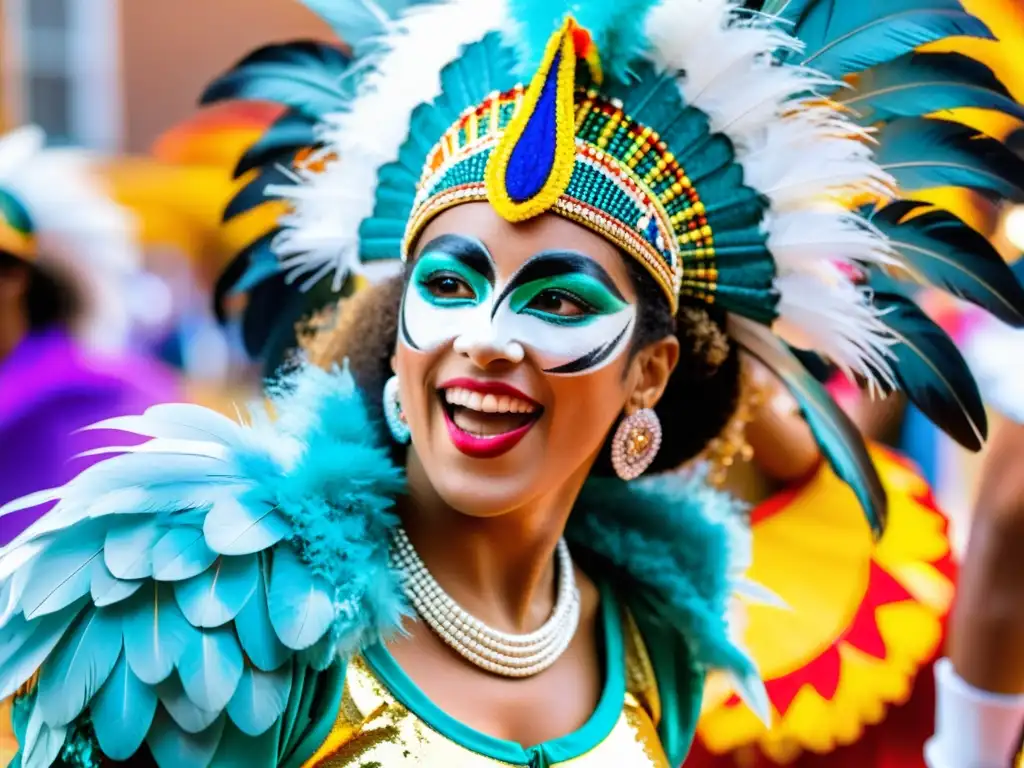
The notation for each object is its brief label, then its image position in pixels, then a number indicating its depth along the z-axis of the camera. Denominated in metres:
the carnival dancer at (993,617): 2.50
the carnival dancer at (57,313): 3.53
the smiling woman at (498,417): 1.54
